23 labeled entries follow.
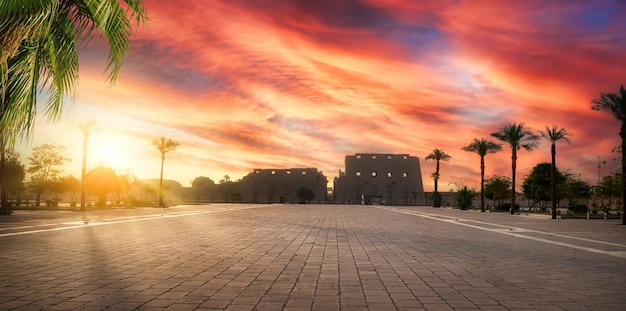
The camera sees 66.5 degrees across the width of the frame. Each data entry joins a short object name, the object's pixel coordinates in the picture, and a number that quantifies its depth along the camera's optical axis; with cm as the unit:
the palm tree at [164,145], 5519
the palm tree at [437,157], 7844
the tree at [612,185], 3178
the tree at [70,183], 5822
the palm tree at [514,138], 4728
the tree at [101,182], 5091
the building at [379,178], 14538
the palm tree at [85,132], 3566
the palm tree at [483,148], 5909
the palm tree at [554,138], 3769
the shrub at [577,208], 4260
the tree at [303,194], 12000
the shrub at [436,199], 7525
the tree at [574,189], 5112
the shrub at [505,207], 5731
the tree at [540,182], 5903
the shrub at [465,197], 6194
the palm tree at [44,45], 674
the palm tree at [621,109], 2870
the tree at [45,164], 5406
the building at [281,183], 14100
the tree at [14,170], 3944
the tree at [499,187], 6638
